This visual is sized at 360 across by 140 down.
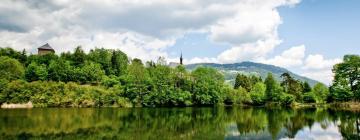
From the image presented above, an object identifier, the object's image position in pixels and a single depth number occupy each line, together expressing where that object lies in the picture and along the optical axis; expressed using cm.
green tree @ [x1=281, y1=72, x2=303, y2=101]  12444
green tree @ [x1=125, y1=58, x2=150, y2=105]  9669
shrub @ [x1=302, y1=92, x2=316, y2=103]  12288
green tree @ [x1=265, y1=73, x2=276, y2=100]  11750
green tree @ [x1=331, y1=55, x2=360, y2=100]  8481
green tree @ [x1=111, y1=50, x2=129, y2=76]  13086
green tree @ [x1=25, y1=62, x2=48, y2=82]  10450
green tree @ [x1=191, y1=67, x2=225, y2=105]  10600
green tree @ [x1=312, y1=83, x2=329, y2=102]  12392
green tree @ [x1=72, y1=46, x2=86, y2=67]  12719
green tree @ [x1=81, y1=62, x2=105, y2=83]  11312
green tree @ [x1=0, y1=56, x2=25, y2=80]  9419
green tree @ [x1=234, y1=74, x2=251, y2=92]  14641
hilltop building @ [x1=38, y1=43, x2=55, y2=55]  14551
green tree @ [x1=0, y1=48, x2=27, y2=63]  12469
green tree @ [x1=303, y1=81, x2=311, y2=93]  12888
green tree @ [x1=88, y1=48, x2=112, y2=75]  13118
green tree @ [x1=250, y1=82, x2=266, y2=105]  12144
